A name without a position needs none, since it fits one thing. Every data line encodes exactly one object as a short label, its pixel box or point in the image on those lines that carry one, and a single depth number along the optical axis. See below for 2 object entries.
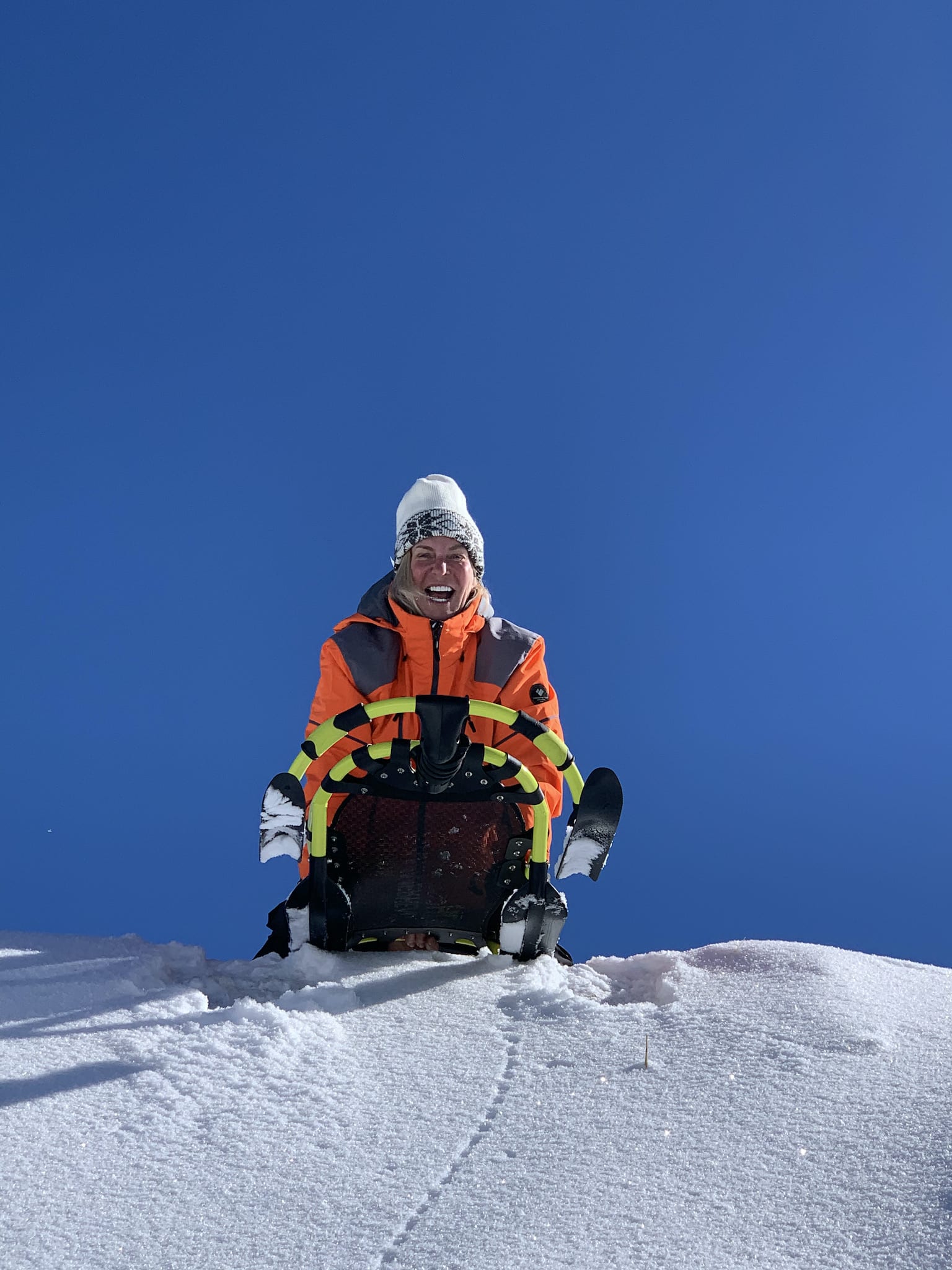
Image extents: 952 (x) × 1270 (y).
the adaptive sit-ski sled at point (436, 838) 2.13
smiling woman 2.45
